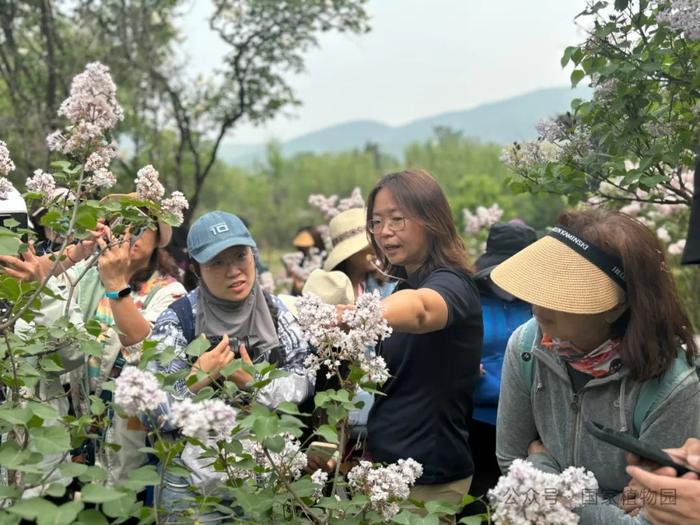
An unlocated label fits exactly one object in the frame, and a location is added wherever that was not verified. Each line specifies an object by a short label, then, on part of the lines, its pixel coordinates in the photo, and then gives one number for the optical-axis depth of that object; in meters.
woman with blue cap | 3.02
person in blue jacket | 3.57
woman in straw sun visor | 2.10
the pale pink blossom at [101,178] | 2.34
